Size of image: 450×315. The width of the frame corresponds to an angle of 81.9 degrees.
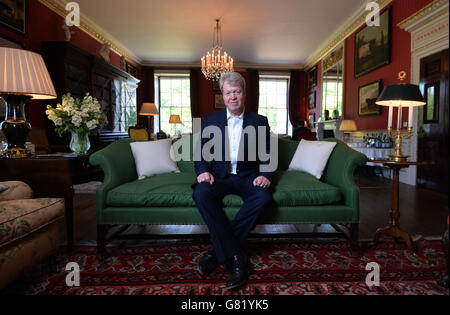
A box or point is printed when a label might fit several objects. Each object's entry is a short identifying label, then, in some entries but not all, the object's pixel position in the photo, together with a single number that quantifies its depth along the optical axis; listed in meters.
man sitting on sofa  1.47
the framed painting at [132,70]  7.90
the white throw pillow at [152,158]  2.16
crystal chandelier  5.90
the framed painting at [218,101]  8.94
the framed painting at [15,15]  3.51
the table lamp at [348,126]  5.40
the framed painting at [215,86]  8.93
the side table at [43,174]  1.80
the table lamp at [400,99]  1.72
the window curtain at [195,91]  8.80
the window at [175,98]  9.15
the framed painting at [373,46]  4.53
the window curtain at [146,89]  8.85
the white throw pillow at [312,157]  2.08
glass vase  2.13
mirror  6.38
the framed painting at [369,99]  4.88
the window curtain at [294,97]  8.97
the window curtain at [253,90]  8.88
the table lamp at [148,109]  6.89
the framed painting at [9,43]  3.49
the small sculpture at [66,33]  4.59
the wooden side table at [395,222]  1.74
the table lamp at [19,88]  1.71
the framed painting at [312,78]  8.00
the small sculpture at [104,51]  5.81
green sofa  1.71
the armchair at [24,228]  1.24
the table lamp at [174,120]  7.99
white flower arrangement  2.06
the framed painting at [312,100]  8.20
